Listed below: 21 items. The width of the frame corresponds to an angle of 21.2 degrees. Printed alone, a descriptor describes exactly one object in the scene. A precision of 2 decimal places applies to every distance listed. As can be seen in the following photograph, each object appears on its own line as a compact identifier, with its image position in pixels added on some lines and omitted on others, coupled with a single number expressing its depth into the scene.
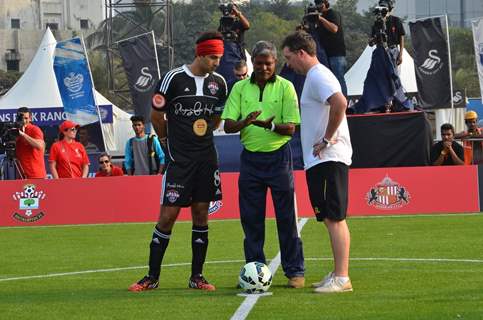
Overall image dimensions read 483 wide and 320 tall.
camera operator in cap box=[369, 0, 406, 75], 22.03
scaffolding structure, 46.75
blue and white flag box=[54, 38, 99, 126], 33.66
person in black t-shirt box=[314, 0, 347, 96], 20.64
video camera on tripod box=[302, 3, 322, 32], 20.45
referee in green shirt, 11.05
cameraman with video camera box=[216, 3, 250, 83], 21.92
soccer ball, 10.61
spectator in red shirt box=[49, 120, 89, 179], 21.40
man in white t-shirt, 10.59
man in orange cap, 23.19
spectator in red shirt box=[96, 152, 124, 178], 22.30
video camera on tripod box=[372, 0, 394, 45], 22.00
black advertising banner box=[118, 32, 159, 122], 34.91
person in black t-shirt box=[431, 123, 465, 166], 21.85
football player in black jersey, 11.12
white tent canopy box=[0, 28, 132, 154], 39.19
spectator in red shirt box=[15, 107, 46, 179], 20.69
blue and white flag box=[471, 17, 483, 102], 29.90
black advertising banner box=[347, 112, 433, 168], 22.27
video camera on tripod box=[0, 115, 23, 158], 20.75
